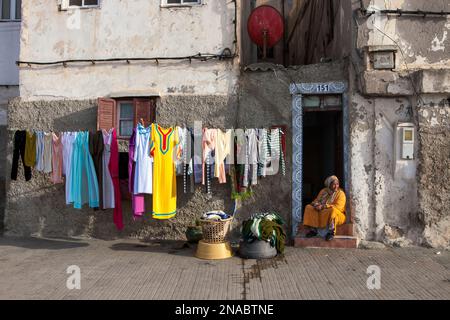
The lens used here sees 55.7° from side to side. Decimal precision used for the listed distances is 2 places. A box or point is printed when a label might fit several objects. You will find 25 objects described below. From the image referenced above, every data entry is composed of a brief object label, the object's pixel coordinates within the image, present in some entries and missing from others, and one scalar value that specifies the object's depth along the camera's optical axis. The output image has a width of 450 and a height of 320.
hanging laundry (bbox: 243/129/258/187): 7.57
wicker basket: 6.80
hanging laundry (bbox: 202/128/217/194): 7.51
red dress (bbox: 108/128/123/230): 7.55
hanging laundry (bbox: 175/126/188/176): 7.55
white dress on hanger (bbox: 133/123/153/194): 7.23
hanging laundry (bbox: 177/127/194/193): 7.57
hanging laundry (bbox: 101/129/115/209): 7.64
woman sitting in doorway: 7.26
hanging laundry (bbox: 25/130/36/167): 8.12
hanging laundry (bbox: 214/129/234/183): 7.52
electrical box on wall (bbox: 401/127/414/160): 7.31
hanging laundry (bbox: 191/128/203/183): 7.59
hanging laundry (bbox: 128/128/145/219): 7.30
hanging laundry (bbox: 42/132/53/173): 7.99
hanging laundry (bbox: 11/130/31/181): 8.12
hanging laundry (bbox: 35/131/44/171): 8.02
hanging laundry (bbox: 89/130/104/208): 7.61
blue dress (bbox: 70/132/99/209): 7.63
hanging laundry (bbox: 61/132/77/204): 7.63
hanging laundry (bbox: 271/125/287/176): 7.76
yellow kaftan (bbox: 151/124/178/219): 7.35
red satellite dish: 8.99
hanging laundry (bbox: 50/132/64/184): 7.88
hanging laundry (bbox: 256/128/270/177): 7.62
